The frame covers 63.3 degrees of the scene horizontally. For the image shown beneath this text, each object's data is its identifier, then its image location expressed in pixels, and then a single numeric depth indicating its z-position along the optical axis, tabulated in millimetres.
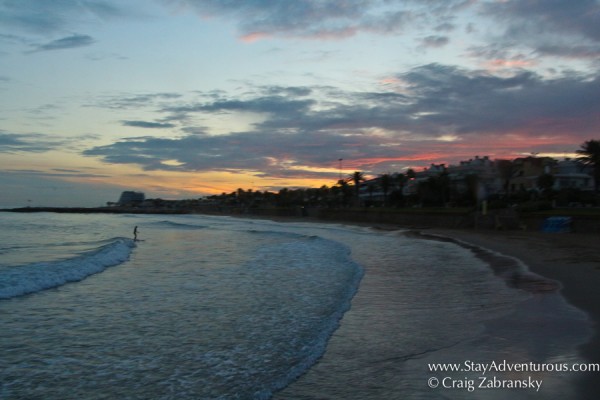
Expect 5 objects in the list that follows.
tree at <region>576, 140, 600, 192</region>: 48875
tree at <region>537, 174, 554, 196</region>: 56750
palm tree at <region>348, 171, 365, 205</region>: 100438
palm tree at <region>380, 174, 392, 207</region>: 90075
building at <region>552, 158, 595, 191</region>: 62156
